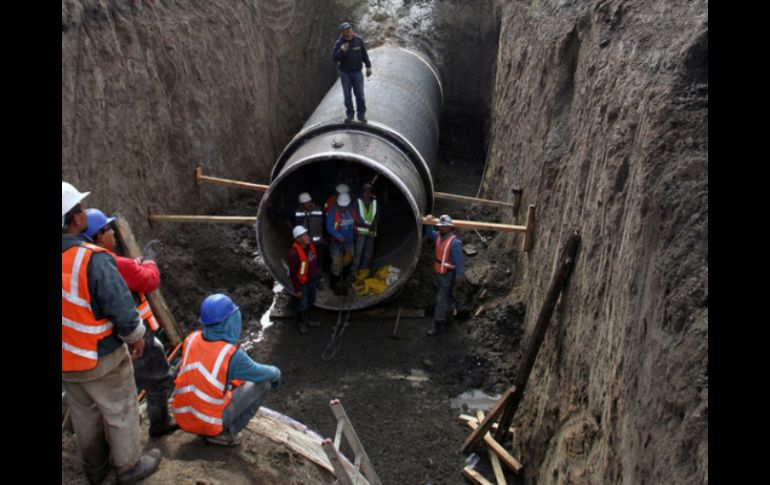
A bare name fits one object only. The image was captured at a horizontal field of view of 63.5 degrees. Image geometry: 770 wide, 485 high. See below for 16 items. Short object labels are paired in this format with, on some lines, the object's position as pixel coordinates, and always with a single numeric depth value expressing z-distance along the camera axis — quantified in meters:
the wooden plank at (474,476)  5.82
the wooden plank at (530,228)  7.61
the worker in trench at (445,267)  7.90
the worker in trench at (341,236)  8.59
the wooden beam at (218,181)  8.80
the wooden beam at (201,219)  7.93
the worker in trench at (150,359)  4.09
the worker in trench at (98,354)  3.34
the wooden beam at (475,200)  8.99
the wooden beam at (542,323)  5.53
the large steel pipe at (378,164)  8.02
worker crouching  4.02
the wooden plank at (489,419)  6.07
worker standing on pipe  8.65
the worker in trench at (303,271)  7.80
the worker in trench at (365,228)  8.69
